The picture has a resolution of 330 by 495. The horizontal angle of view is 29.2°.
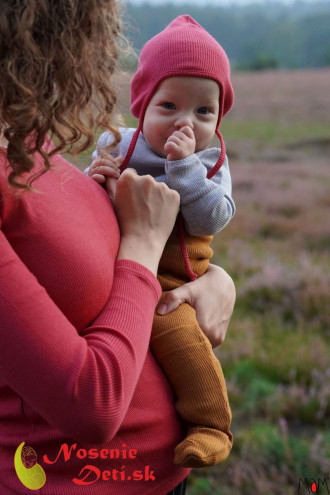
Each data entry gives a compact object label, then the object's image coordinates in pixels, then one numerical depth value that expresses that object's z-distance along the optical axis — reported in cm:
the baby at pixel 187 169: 170
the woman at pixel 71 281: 123
